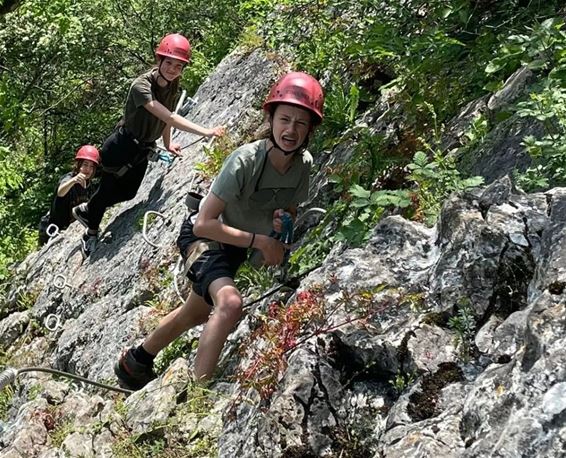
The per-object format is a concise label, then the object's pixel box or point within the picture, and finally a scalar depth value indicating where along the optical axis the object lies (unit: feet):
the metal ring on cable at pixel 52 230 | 40.57
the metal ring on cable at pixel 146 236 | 28.86
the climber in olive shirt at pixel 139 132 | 29.07
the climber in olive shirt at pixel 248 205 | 17.63
